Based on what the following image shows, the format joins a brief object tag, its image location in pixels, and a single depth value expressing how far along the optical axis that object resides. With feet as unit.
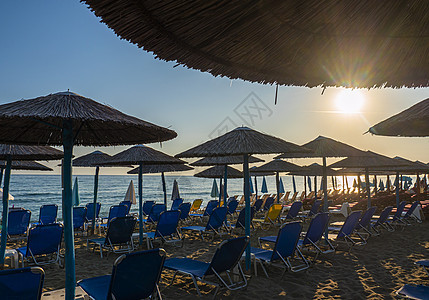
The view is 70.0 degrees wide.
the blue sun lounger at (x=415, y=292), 10.61
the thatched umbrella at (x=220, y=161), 32.78
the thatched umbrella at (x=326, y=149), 22.77
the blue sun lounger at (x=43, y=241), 17.83
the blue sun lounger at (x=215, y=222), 27.45
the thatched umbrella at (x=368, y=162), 27.58
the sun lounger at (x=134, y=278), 10.29
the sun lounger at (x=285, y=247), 15.88
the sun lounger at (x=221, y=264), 13.20
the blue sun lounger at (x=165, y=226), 23.27
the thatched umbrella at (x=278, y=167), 43.37
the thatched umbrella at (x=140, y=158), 23.97
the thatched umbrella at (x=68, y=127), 9.07
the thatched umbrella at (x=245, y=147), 15.83
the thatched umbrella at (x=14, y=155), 17.44
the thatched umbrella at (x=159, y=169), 36.63
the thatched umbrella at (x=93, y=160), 30.78
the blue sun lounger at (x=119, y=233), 20.58
